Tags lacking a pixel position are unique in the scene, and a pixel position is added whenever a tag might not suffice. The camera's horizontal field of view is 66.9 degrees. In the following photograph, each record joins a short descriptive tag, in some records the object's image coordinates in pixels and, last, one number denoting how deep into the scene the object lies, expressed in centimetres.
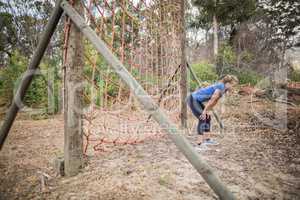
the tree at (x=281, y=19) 1391
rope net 336
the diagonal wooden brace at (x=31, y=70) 192
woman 329
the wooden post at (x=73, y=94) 214
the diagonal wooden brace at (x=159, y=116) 125
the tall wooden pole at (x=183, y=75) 407
